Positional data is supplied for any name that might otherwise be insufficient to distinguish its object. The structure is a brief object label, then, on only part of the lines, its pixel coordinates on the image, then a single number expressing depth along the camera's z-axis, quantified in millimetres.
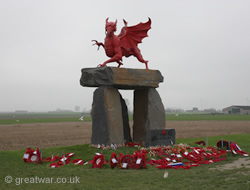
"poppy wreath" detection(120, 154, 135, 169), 8375
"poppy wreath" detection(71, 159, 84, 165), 8979
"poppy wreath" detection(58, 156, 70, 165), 9202
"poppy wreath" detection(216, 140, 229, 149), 12508
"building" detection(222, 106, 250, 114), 87094
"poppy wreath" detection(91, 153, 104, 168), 8492
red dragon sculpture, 11219
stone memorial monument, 10641
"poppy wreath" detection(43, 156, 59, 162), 9645
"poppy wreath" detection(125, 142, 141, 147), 11682
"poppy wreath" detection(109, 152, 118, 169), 8352
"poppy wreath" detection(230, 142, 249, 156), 10828
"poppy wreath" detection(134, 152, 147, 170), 8375
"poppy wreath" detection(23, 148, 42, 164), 9602
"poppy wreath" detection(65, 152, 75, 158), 9717
